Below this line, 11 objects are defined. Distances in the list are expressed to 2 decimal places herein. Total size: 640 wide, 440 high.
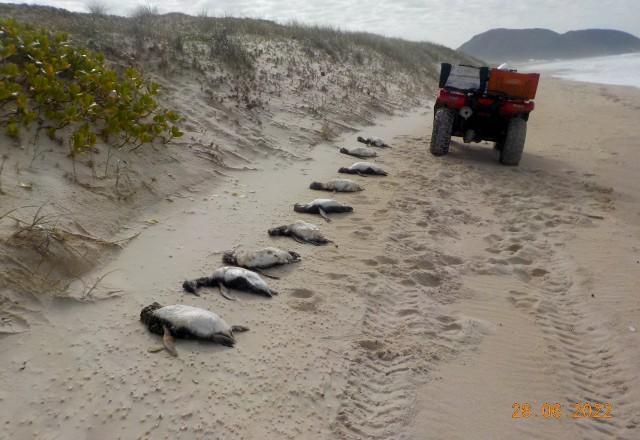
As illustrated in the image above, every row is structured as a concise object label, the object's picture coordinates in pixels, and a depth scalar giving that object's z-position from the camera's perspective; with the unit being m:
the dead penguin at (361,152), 9.25
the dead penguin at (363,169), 8.03
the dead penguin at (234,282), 4.16
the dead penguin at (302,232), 5.29
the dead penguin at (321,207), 6.12
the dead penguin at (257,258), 4.60
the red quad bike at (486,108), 8.67
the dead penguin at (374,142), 10.41
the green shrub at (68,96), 5.50
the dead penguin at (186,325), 3.39
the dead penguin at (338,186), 7.12
